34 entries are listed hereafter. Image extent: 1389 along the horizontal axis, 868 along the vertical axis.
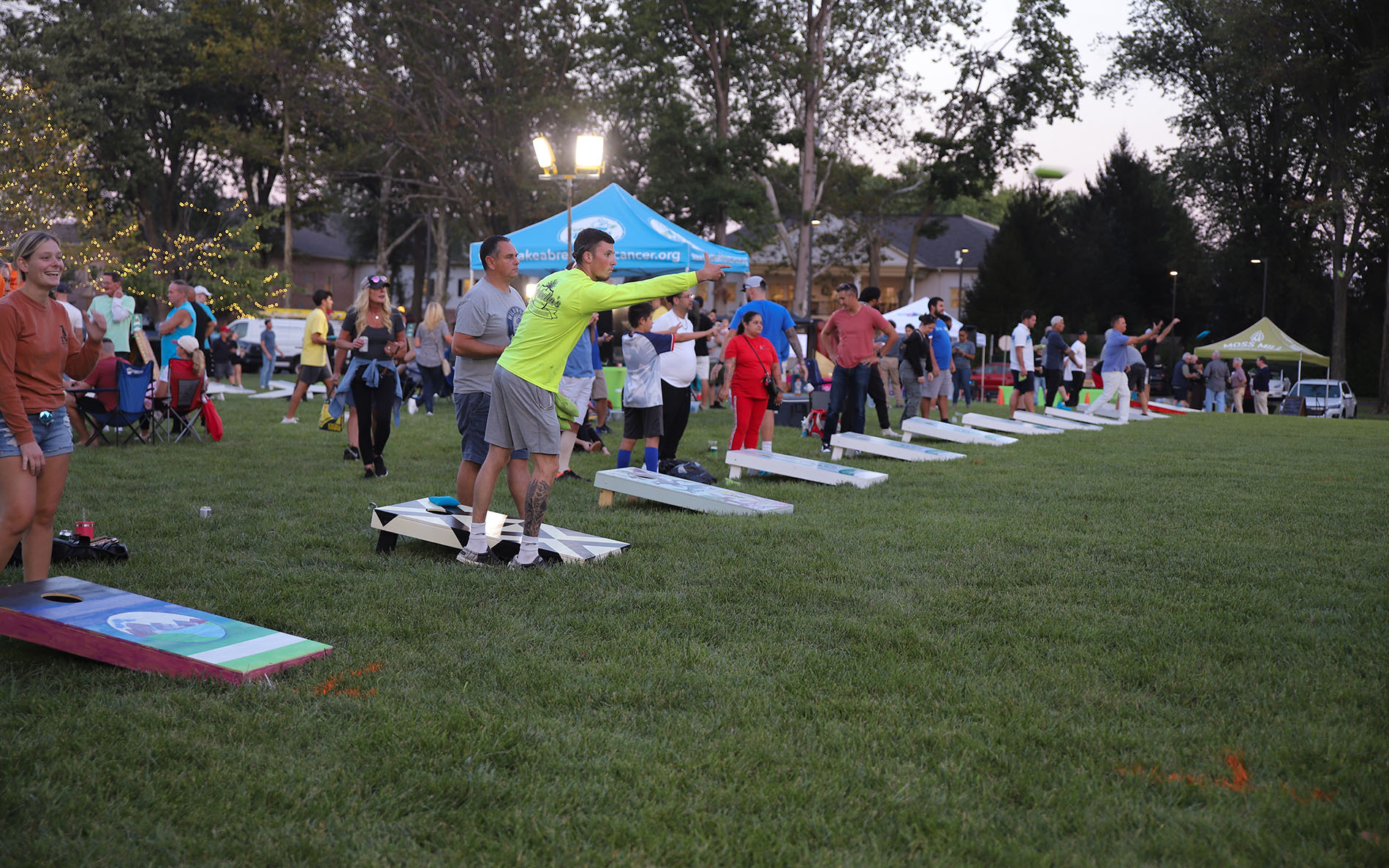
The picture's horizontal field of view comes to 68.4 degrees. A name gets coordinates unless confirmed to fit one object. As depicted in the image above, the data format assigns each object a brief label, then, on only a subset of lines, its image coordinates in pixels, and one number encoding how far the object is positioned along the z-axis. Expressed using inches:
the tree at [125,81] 1449.3
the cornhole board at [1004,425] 617.6
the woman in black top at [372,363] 365.7
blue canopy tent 661.3
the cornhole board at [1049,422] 675.4
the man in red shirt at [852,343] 466.0
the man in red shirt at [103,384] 454.9
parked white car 1144.8
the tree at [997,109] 1407.5
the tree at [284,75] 1259.2
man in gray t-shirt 261.6
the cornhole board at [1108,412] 784.9
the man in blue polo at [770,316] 437.6
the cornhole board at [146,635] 156.6
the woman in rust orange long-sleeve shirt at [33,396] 177.9
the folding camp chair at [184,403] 484.7
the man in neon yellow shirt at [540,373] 227.9
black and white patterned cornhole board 243.3
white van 1302.9
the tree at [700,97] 1290.6
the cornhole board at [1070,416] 724.0
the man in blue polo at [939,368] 645.9
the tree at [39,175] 951.0
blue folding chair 458.9
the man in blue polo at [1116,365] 727.7
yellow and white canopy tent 1305.4
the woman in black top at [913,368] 607.2
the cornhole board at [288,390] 823.9
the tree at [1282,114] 1214.9
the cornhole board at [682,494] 306.7
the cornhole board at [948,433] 542.3
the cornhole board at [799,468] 376.2
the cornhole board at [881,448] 455.8
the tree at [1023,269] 1863.9
